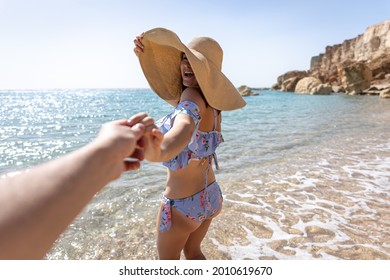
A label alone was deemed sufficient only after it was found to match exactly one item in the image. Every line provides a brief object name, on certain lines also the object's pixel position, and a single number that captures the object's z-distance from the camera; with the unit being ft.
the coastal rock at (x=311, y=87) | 142.10
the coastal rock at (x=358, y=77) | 118.42
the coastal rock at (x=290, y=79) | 192.75
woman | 6.74
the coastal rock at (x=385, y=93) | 87.86
